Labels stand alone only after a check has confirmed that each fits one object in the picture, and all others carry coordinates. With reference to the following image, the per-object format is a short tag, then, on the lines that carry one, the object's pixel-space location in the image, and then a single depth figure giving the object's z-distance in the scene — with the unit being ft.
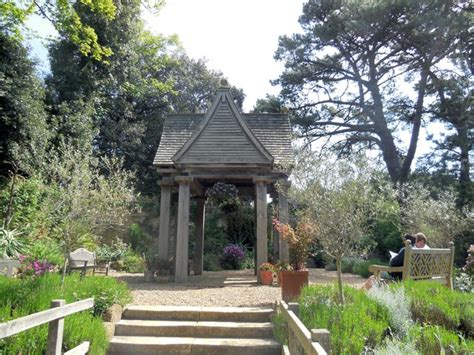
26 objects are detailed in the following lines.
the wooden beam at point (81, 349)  13.51
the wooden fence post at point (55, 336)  12.70
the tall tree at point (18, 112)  42.68
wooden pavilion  33.47
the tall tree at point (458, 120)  60.24
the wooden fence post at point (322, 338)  9.44
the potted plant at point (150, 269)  35.04
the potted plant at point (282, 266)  25.37
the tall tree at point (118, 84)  57.93
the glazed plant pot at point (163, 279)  34.60
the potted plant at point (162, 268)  35.58
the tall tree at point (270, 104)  68.74
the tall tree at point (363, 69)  61.21
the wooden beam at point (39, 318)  9.78
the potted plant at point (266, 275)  31.87
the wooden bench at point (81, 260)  31.90
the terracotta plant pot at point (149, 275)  34.94
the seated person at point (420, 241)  25.42
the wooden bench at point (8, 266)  25.53
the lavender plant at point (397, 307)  14.72
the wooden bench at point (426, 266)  20.86
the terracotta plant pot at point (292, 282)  22.68
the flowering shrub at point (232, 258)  55.62
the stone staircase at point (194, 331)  17.04
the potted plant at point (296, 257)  22.76
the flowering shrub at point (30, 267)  23.38
